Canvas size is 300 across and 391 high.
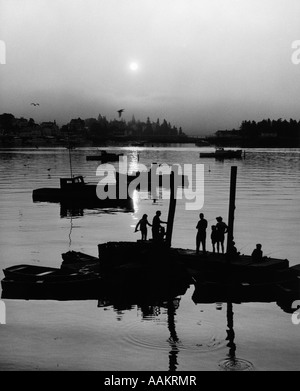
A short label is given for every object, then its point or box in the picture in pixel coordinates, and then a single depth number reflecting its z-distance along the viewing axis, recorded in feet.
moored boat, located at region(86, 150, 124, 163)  550.77
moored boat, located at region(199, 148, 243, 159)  636.89
